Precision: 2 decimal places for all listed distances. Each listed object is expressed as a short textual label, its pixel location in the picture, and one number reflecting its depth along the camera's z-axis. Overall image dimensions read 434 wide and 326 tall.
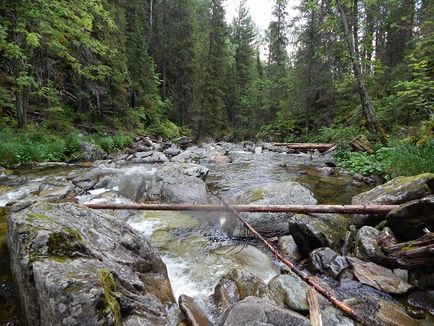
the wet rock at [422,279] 3.37
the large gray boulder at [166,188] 6.81
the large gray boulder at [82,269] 1.81
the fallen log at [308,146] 15.99
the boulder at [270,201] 5.31
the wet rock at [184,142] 22.93
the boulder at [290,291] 3.11
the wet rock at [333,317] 2.92
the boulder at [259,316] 2.29
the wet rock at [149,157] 13.84
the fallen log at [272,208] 4.48
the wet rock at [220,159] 14.21
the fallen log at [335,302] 2.94
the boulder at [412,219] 3.60
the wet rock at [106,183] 8.52
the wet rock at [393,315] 2.93
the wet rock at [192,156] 14.67
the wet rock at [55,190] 6.70
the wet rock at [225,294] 3.17
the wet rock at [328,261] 3.84
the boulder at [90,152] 13.41
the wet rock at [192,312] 2.75
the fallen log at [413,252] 3.30
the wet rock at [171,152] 16.61
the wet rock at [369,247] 3.85
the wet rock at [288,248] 4.41
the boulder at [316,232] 4.35
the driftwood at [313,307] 2.66
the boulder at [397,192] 4.41
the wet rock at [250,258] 4.06
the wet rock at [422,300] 3.13
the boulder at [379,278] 3.41
